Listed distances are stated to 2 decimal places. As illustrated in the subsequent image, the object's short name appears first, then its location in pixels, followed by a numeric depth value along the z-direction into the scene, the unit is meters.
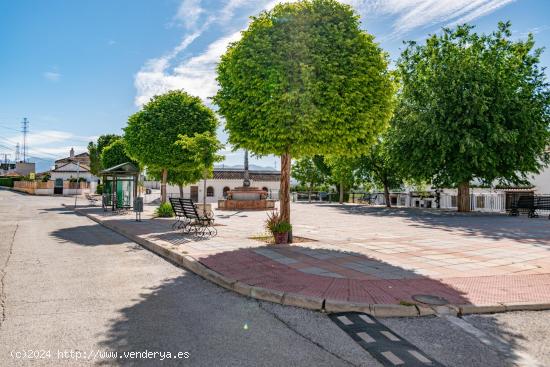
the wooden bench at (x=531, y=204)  19.88
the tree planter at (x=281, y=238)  10.40
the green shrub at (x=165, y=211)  20.04
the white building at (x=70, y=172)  74.06
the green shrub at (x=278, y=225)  10.38
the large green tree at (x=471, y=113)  21.70
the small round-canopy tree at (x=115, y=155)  36.03
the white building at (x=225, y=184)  60.19
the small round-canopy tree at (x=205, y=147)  17.58
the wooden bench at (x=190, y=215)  12.17
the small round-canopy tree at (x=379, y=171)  30.78
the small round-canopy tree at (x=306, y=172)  46.94
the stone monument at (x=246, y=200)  30.06
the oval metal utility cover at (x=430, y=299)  5.09
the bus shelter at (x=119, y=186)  22.17
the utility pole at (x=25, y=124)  118.04
